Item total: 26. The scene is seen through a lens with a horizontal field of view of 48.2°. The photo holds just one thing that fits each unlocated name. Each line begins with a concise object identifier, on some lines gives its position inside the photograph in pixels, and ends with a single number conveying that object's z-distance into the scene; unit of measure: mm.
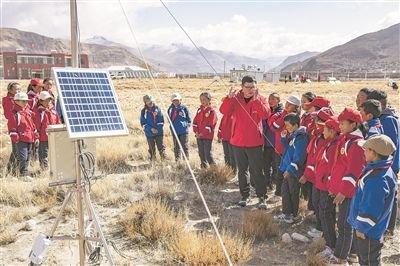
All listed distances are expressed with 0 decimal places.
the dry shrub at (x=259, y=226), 5918
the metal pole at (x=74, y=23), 4023
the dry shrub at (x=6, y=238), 5609
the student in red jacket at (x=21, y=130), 8586
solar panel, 3875
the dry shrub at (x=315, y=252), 5016
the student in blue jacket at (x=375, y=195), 4094
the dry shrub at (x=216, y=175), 8516
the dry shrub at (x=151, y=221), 5734
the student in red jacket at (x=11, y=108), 8750
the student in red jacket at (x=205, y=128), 9469
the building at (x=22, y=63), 119750
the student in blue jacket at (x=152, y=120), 10320
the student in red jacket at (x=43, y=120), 9000
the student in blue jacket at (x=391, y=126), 5773
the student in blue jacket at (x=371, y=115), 5402
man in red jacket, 6926
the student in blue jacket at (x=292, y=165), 6297
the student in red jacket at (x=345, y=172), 4832
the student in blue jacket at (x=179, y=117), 9891
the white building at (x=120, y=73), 109981
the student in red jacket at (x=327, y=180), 5336
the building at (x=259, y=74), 54938
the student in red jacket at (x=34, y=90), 9436
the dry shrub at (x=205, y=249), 5008
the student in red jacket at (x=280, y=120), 7004
